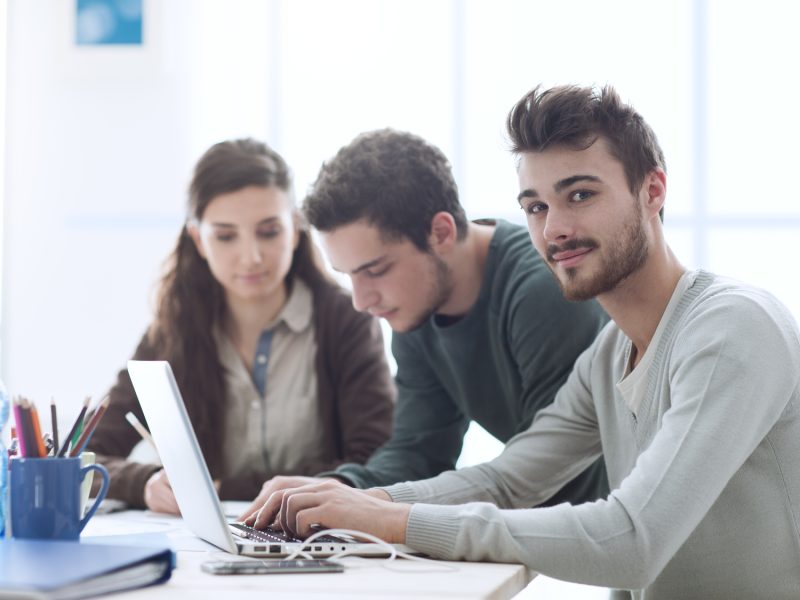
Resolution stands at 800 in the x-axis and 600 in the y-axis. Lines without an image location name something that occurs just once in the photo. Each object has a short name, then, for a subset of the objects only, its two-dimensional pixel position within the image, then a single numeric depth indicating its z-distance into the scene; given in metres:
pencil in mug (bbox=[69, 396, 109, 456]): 2.43
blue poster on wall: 5.05
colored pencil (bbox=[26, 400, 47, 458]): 2.36
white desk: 2.20
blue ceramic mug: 2.35
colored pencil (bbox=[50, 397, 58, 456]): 2.44
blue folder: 2.10
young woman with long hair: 3.35
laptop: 2.36
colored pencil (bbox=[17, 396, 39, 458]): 2.35
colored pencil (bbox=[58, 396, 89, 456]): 2.40
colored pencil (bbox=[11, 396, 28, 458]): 2.34
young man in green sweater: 3.01
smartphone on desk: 2.28
